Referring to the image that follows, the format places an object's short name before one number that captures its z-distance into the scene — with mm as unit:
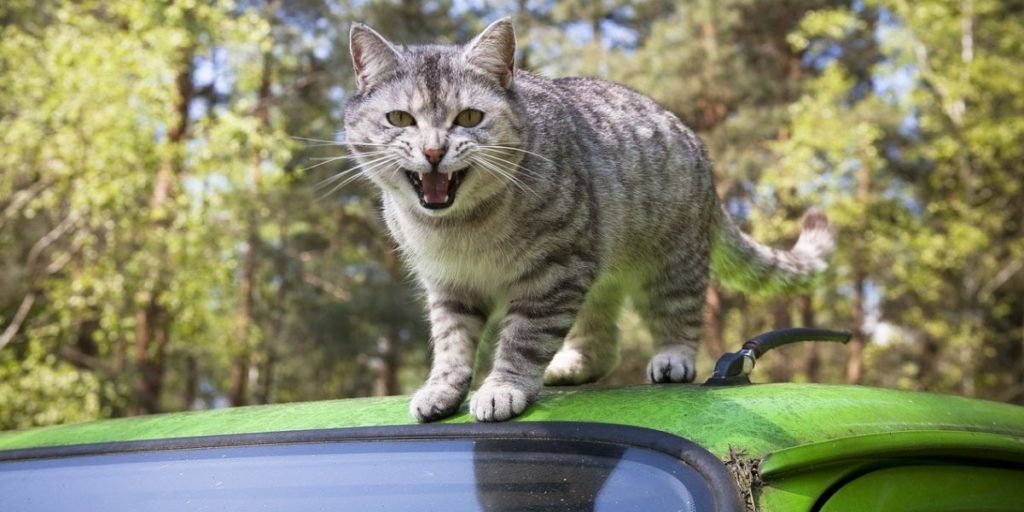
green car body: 1606
